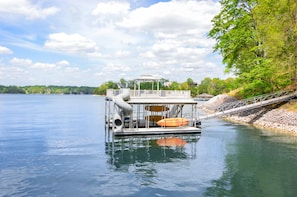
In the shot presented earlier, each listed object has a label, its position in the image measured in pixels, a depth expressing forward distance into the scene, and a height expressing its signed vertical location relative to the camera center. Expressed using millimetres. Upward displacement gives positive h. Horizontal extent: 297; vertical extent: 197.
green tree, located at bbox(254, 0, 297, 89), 33812 +7515
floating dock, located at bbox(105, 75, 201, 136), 25922 -998
